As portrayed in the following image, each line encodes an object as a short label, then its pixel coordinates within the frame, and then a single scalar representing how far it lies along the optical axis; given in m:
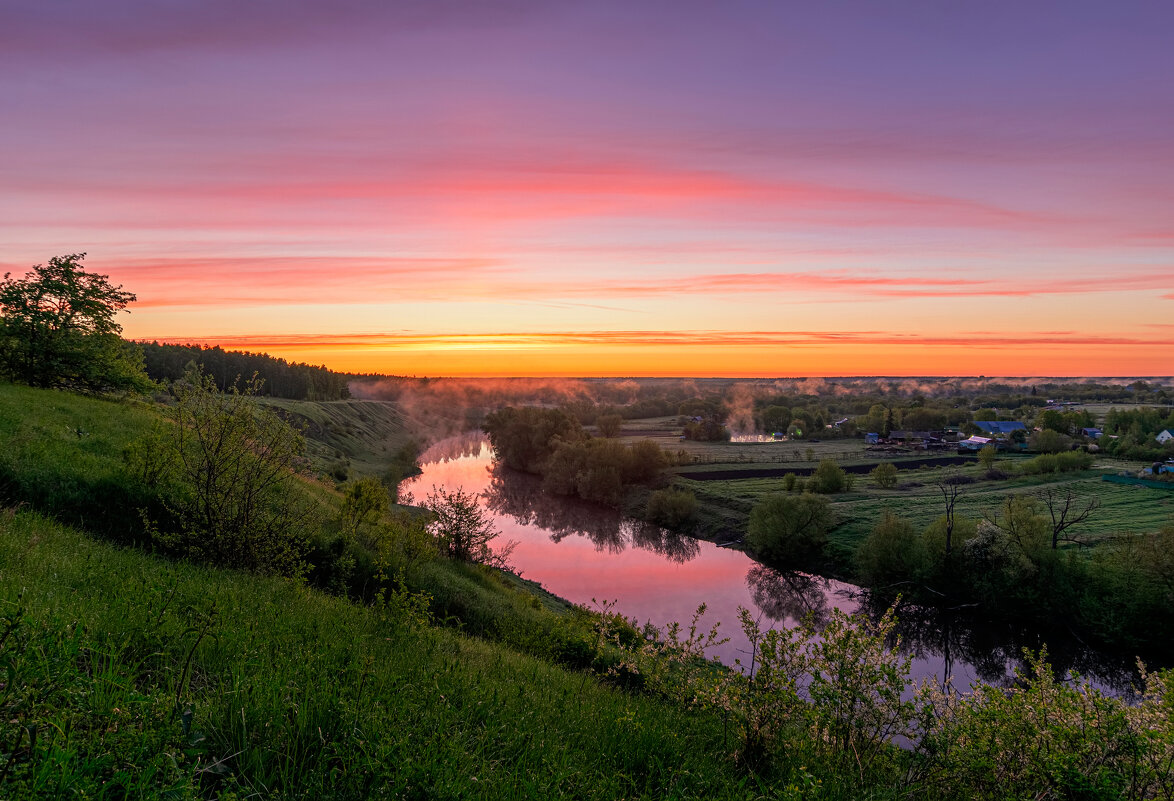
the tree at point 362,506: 21.27
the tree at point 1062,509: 45.03
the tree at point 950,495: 46.31
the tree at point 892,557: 47.19
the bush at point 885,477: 79.88
